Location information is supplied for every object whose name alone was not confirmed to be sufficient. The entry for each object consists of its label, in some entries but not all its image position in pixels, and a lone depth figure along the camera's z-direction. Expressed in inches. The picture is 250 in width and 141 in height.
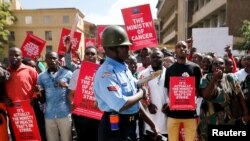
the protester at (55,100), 229.0
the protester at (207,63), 223.0
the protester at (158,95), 228.4
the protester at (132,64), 262.2
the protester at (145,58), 280.4
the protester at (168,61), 258.8
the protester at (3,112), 213.8
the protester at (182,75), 211.8
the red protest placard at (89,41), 499.6
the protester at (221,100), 203.3
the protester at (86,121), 223.9
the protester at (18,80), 218.7
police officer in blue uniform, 132.1
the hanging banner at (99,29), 409.8
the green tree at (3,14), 1614.2
